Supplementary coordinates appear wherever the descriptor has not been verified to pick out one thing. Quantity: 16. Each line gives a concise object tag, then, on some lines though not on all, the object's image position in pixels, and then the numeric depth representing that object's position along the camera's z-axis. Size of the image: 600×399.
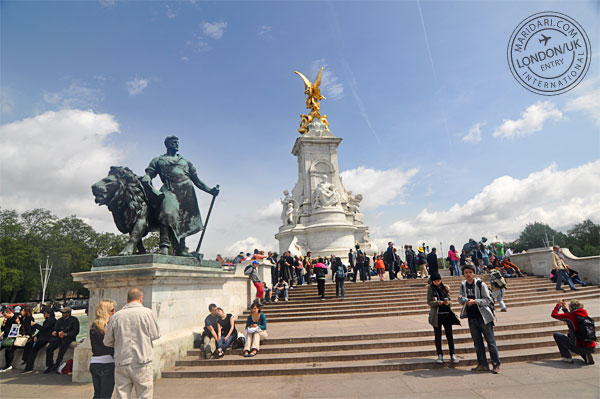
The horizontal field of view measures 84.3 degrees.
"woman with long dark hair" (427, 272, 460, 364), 6.00
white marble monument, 25.33
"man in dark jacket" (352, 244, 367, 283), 17.03
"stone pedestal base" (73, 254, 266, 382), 6.46
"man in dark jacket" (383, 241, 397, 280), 17.17
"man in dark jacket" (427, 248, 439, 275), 13.32
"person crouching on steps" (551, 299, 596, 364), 5.64
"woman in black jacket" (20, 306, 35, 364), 8.33
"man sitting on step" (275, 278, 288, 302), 13.77
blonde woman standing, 4.08
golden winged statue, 31.57
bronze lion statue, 7.00
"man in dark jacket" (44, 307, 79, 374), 7.33
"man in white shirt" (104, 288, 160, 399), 3.82
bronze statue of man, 7.74
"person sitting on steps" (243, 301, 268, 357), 7.20
